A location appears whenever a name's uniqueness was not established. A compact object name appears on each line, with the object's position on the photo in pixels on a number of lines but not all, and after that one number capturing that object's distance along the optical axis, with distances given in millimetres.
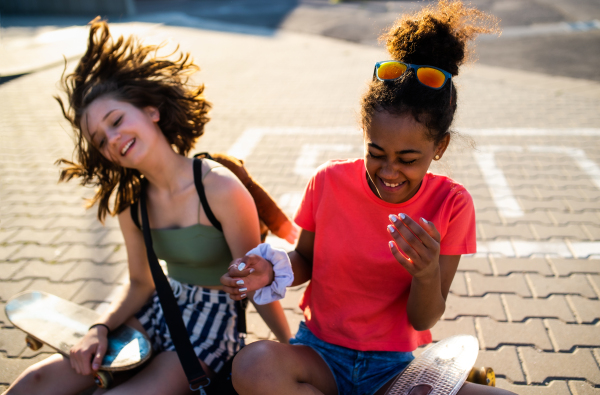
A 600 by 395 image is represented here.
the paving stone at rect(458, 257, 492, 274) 2932
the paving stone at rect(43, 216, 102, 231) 3715
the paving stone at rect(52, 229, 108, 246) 3493
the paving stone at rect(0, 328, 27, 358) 2469
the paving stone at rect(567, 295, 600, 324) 2463
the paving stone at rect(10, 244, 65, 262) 3312
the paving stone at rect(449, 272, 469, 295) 2754
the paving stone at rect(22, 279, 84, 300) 2904
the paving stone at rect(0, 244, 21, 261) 3339
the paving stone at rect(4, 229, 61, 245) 3529
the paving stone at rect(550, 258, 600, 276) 2849
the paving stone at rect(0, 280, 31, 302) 2918
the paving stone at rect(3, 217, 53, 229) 3754
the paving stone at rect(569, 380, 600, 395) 2039
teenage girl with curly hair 1418
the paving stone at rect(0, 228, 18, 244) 3562
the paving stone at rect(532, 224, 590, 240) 3211
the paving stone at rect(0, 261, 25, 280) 3126
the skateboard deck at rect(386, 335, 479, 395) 1449
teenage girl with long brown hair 1894
